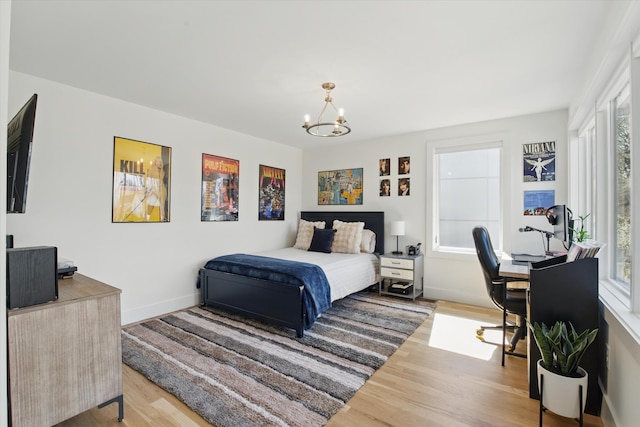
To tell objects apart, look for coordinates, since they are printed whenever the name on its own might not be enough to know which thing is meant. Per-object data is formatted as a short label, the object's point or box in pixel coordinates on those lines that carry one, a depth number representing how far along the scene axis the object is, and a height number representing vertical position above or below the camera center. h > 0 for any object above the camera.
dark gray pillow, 4.57 -0.36
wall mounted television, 1.39 +0.25
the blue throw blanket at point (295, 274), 3.05 -0.62
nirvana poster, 3.60 +0.67
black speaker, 1.49 -0.31
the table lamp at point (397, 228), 4.42 -0.17
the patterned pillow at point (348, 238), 4.49 -0.32
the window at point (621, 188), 1.98 +0.20
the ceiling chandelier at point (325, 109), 2.77 +1.16
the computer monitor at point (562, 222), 2.67 -0.04
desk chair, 2.65 -0.65
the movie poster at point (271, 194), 4.89 +0.36
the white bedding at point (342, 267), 3.60 -0.64
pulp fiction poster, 4.09 +0.37
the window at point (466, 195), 4.08 +0.31
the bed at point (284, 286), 3.04 -0.79
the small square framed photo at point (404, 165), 4.59 +0.76
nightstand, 4.18 -0.79
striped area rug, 1.96 -1.18
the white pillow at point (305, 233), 4.88 -0.28
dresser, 1.47 -0.73
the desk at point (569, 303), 1.86 -0.53
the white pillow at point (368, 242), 4.63 -0.39
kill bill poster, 3.26 +0.36
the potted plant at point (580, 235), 2.56 -0.15
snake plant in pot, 1.70 -0.87
